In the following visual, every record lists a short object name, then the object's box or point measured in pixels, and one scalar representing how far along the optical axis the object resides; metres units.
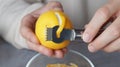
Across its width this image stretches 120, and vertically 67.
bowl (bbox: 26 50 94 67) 0.70
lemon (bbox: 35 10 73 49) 0.57
